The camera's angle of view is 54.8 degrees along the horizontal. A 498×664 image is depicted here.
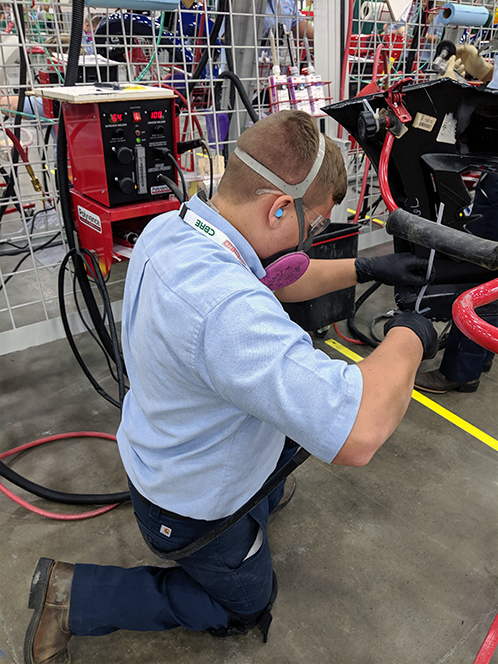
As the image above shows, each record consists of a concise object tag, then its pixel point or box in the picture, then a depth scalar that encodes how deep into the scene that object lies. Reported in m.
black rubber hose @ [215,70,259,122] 2.29
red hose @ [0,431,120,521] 1.80
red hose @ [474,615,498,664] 1.32
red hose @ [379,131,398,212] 1.77
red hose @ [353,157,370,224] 3.05
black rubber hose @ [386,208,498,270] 0.92
